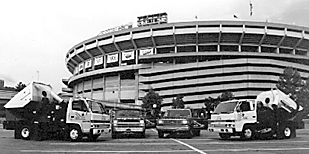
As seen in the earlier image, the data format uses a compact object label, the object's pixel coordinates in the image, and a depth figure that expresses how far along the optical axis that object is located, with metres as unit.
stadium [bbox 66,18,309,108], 78.56
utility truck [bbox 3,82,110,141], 16.92
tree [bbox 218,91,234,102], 68.54
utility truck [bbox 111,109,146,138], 19.66
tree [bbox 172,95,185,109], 70.19
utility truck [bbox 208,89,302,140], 17.92
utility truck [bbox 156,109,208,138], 19.88
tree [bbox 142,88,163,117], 65.25
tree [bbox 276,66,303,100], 52.94
